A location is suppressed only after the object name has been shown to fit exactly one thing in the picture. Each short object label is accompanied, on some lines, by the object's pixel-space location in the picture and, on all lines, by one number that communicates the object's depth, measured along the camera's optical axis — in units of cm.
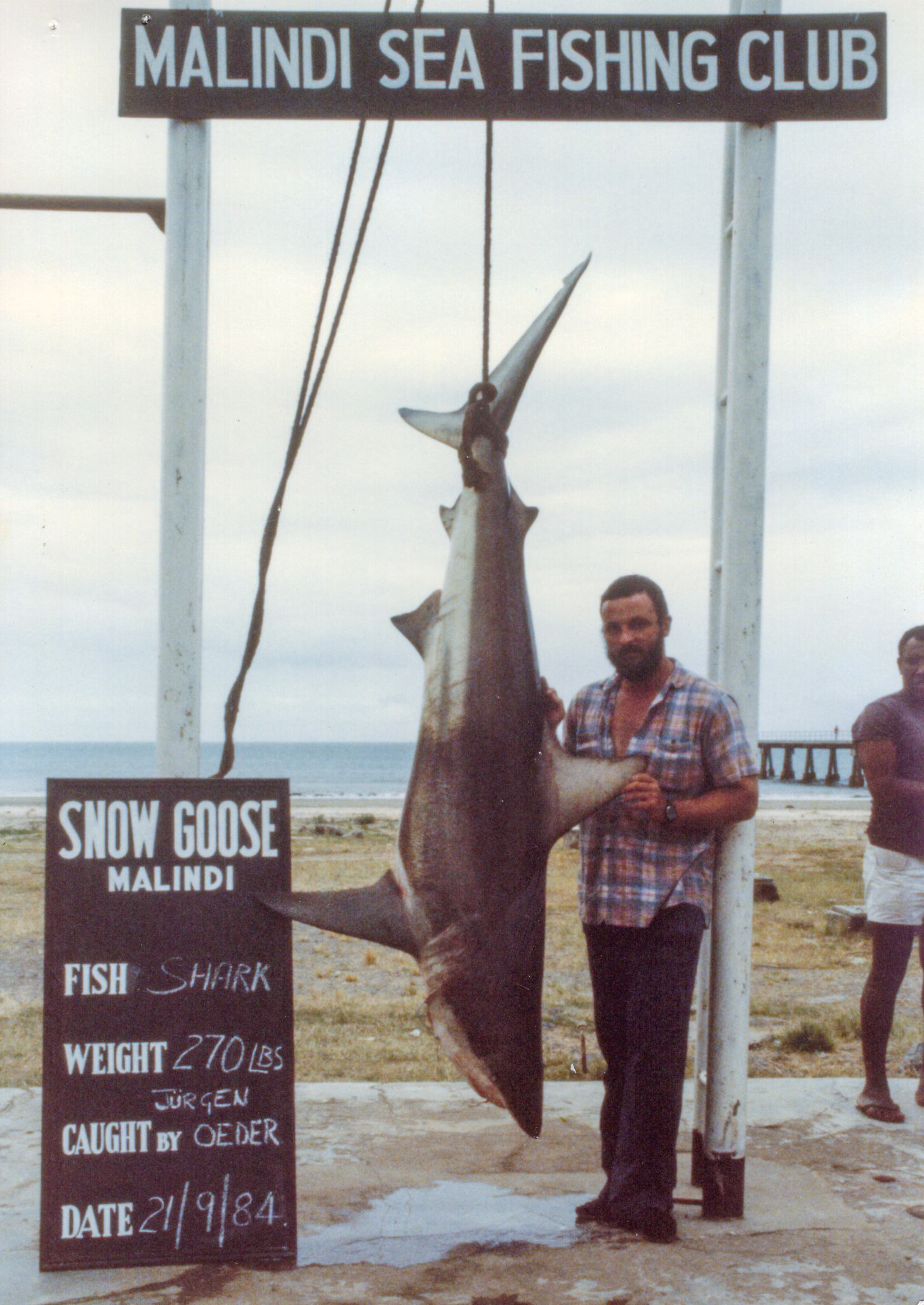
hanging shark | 255
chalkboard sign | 301
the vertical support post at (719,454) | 362
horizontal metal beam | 340
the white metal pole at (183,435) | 326
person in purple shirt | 431
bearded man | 312
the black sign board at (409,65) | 323
